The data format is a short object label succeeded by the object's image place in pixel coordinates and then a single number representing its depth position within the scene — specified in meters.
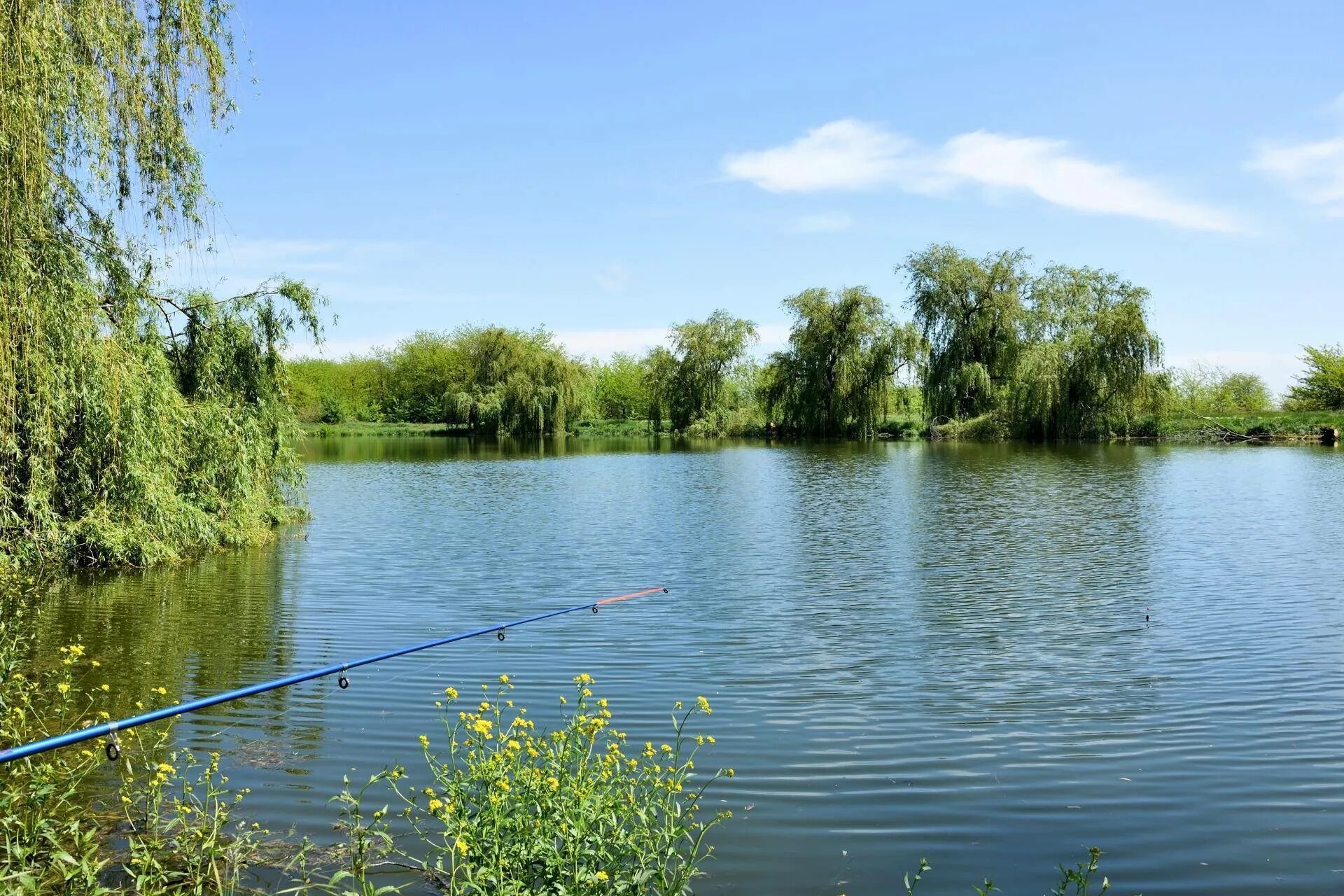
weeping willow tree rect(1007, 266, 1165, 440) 43.69
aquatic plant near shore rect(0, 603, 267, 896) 4.29
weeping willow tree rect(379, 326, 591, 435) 61.62
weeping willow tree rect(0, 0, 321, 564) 9.53
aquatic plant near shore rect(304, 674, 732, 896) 3.97
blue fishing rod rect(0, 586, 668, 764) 3.35
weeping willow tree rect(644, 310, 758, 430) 64.19
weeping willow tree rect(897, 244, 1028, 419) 48.53
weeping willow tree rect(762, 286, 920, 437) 51.06
